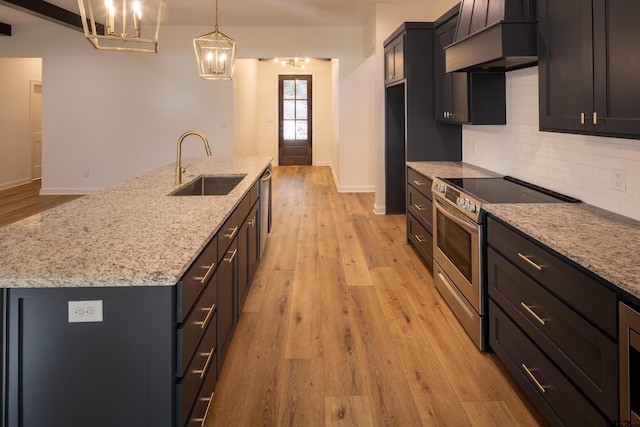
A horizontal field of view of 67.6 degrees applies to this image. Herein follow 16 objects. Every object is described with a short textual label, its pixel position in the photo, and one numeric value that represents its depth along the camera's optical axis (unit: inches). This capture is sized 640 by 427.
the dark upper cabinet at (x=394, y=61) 206.9
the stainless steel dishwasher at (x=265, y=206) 173.6
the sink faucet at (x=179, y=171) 128.4
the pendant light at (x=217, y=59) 145.8
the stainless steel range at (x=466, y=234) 104.8
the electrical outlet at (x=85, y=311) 55.7
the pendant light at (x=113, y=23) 76.9
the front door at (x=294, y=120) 532.7
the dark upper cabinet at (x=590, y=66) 69.5
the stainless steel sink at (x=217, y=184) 152.4
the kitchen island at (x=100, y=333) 55.4
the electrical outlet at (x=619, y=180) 91.2
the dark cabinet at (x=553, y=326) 59.3
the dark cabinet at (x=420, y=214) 156.9
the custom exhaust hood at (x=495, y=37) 100.8
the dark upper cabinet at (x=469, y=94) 147.8
